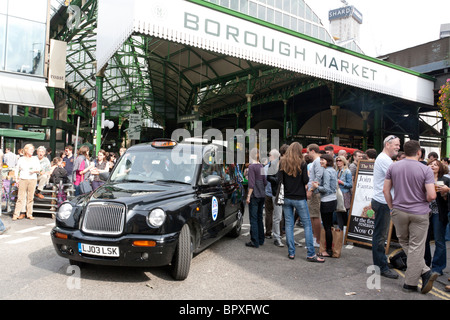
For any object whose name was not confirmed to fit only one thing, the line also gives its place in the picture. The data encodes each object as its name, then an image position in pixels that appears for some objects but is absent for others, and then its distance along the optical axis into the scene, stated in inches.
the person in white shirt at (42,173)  380.2
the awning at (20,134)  580.1
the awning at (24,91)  753.1
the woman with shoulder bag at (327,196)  236.2
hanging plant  537.6
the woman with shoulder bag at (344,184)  283.9
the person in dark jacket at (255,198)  252.7
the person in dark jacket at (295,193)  223.6
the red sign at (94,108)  489.5
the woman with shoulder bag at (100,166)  366.0
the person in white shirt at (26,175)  339.6
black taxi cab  158.4
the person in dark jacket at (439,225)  192.4
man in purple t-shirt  168.9
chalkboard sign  267.4
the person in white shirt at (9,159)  517.0
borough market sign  390.0
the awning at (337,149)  533.2
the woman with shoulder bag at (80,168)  363.6
